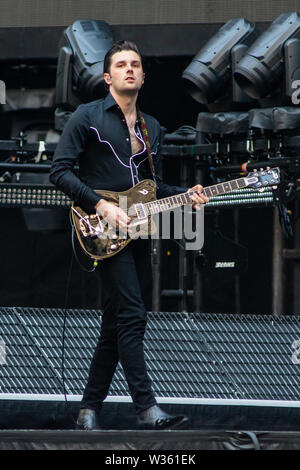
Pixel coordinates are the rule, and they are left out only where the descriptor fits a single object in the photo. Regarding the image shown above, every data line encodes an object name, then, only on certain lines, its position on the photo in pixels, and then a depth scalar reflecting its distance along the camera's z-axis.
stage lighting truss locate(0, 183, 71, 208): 13.01
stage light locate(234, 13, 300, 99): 11.82
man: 6.82
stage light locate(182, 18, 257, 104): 12.54
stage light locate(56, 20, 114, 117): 12.72
